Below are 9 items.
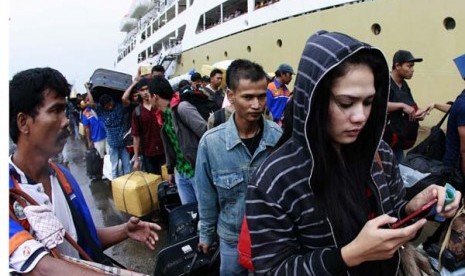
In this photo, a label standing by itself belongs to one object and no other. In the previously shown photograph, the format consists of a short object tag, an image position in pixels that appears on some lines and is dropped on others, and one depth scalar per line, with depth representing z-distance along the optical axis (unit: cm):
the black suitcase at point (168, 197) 432
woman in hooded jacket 111
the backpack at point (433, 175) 244
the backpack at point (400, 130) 337
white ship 789
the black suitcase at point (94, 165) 689
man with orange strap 112
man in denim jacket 213
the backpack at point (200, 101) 355
